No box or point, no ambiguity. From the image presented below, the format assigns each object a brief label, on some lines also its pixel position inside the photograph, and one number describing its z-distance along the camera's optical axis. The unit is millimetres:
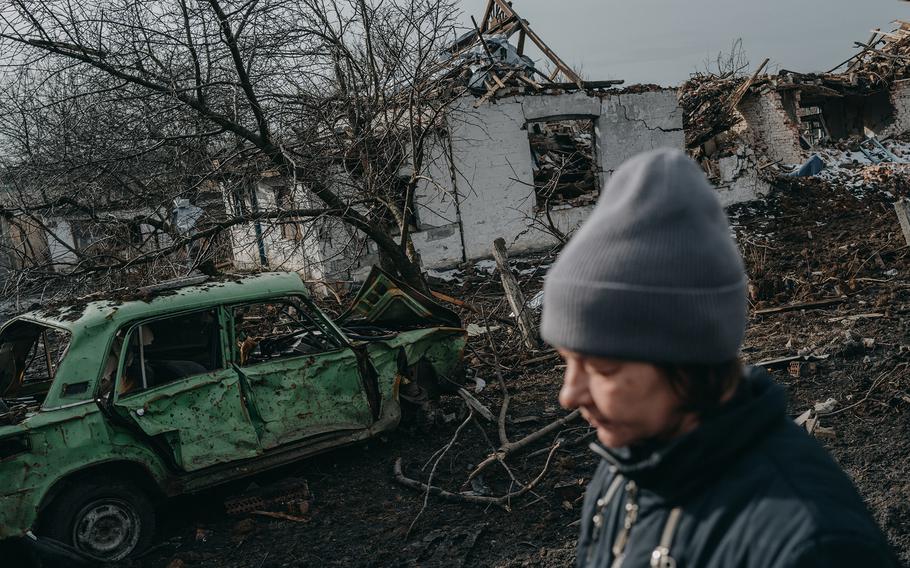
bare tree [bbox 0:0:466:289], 7562
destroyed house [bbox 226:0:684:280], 16062
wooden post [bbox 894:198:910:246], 11836
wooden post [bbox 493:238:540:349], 9250
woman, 1137
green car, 4793
